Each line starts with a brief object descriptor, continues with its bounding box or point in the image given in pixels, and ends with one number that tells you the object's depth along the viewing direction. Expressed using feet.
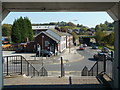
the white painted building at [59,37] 118.63
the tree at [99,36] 156.61
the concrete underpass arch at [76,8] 13.56
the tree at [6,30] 204.89
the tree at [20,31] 154.93
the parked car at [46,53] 99.86
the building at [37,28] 214.80
